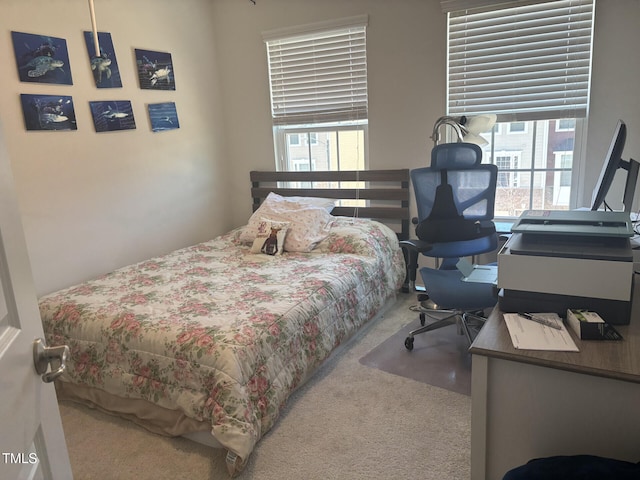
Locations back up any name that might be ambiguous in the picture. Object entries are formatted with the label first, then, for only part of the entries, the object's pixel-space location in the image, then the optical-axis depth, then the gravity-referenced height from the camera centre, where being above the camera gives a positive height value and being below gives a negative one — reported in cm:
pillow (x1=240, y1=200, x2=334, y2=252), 353 -66
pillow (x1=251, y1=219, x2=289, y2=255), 350 -74
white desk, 123 -75
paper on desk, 132 -61
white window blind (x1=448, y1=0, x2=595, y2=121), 312 +44
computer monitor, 176 -20
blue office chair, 303 -52
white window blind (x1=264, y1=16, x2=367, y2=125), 384 +50
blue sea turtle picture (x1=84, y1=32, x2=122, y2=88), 324 +57
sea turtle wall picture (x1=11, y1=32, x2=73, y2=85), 283 +55
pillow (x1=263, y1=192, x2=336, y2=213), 395 -54
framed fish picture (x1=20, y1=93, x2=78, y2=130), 288 +23
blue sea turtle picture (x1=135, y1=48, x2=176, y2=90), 361 +57
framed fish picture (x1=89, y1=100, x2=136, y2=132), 330 +21
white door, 79 -39
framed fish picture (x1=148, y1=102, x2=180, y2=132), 373 +21
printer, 139 -43
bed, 206 -90
